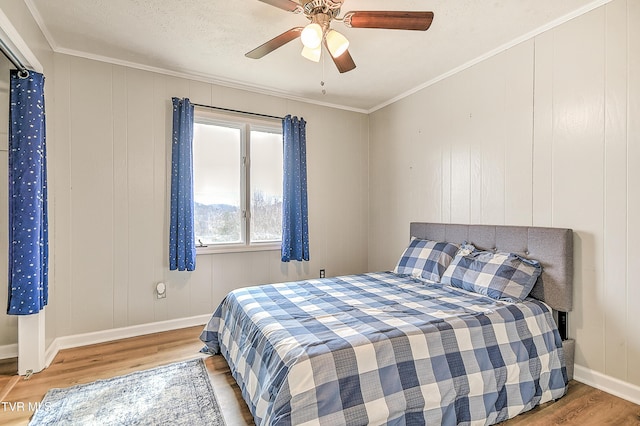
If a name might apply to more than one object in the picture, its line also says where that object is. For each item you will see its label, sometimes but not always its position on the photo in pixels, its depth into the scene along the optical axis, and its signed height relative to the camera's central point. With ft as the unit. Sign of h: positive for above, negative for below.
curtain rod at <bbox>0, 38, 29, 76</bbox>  6.32 +3.32
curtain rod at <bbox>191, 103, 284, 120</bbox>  10.84 +3.65
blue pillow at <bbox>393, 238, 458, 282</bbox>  9.25 -1.42
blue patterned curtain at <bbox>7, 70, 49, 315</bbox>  6.97 +0.39
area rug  5.75 -3.76
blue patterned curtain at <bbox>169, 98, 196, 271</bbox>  9.98 +0.63
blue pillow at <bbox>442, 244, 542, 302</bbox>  7.30 -1.53
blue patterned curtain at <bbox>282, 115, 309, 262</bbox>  11.88 +0.64
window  10.94 +1.17
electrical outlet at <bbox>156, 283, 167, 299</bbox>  10.15 -2.50
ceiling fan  5.69 +3.59
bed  4.68 -2.35
